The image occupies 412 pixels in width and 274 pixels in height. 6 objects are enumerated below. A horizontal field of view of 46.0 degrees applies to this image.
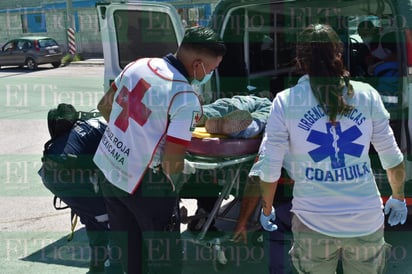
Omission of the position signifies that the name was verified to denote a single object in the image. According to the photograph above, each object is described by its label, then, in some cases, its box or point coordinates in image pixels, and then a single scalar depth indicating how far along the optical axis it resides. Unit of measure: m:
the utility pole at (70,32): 22.07
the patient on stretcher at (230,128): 3.03
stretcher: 3.00
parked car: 21.31
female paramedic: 2.06
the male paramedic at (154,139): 2.38
